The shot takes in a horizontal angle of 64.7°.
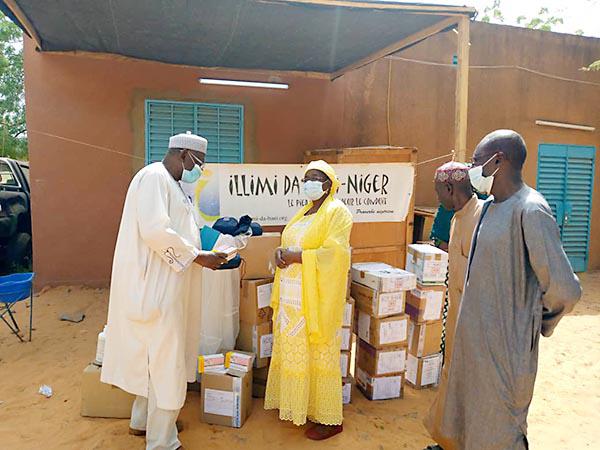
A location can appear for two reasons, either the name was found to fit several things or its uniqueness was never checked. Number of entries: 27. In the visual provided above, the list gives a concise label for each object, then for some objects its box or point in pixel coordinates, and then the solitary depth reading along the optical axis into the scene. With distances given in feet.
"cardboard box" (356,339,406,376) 12.23
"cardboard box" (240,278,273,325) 12.05
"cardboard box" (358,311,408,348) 12.10
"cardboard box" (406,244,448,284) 13.02
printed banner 16.10
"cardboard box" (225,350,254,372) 11.09
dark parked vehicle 22.45
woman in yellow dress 10.00
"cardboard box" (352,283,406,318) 12.02
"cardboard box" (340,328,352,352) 12.05
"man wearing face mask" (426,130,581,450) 6.27
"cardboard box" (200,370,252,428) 10.75
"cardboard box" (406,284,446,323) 12.94
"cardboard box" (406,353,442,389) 13.29
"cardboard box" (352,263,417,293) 11.96
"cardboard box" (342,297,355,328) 12.10
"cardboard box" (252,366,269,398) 12.25
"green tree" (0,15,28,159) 44.68
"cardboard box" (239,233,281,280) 12.37
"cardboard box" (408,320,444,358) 13.10
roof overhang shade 13.93
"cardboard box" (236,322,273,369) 12.09
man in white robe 8.96
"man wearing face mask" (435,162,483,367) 9.09
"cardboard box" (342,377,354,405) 11.96
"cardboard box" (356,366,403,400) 12.34
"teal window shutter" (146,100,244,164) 20.67
